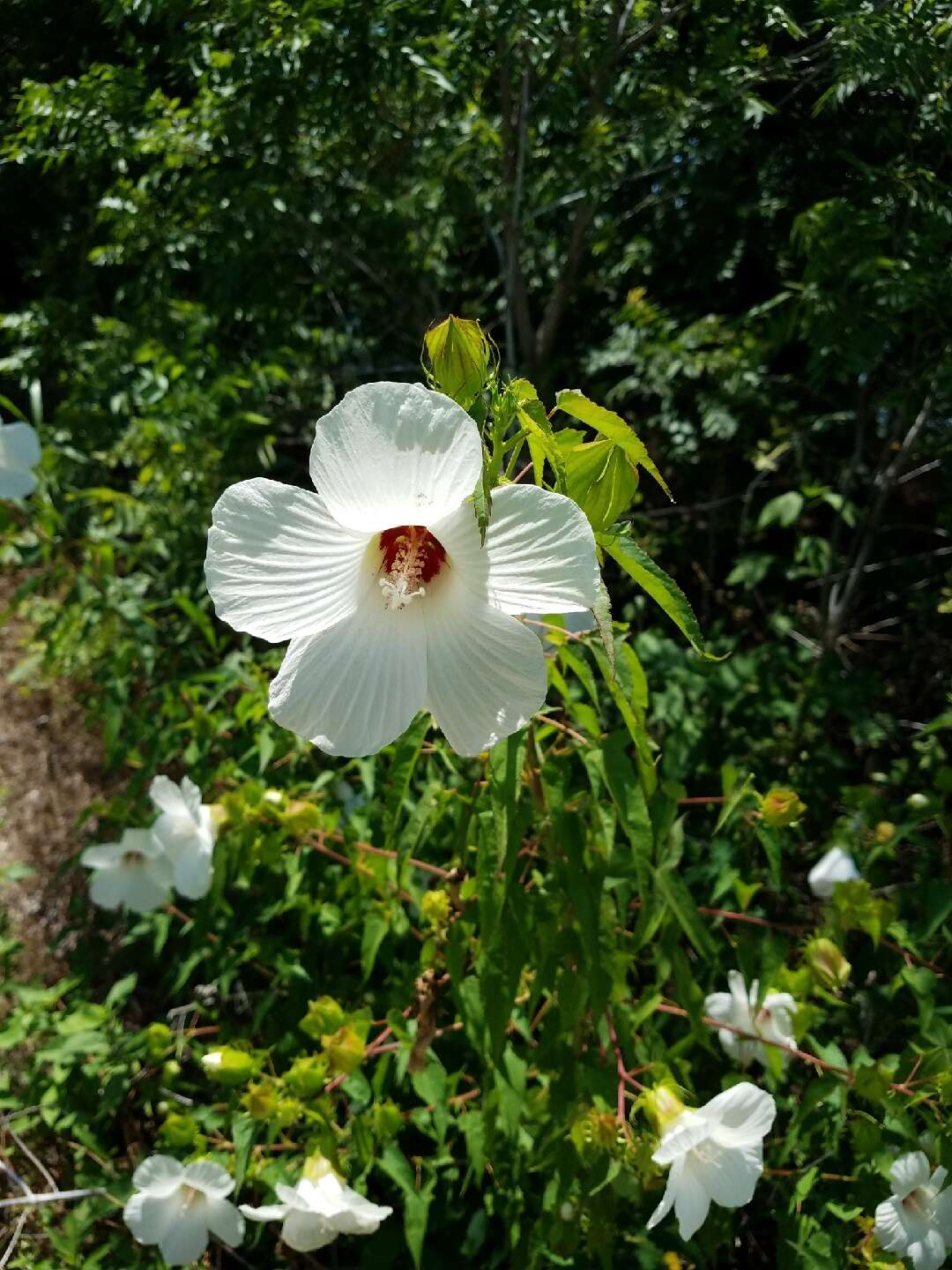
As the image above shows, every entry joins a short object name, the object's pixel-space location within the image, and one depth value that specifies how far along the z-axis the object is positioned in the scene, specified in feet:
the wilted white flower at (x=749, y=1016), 4.09
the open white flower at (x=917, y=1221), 3.48
